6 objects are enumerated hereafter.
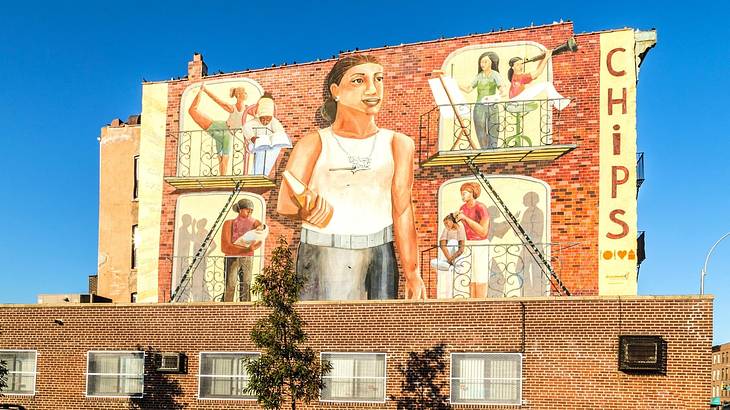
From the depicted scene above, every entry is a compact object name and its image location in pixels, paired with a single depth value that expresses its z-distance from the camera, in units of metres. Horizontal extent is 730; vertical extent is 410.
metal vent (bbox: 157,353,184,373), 24.25
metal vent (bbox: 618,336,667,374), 20.62
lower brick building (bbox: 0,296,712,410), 20.89
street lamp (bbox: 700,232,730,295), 23.77
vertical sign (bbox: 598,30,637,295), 23.88
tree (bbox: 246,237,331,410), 19.88
